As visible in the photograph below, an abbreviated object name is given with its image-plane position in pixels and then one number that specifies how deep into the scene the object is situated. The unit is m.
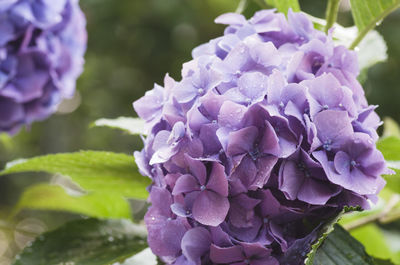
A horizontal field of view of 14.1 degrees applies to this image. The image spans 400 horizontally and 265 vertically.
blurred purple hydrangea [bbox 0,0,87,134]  1.19
